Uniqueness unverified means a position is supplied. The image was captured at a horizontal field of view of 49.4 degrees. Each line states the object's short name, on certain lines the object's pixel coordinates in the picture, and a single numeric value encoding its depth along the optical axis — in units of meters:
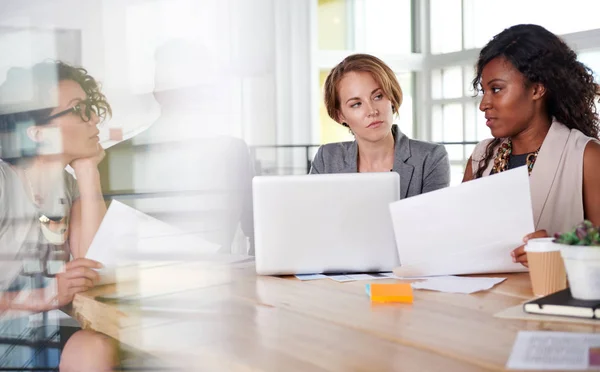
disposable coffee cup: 1.20
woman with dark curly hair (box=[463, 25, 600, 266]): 1.77
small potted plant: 1.04
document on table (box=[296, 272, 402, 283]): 1.44
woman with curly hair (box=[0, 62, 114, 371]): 2.05
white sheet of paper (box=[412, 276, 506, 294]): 1.29
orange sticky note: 1.21
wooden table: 0.91
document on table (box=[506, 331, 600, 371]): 0.79
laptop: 1.46
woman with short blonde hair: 2.12
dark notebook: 1.00
